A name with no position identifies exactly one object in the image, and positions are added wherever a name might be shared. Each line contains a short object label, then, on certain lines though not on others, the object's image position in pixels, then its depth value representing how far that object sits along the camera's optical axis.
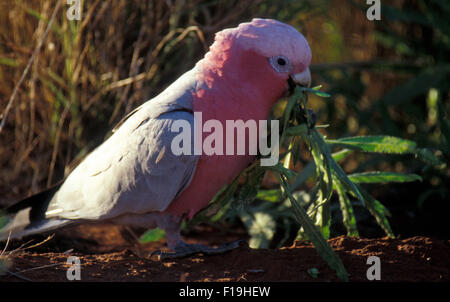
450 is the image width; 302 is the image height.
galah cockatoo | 1.85
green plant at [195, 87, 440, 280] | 1.84
